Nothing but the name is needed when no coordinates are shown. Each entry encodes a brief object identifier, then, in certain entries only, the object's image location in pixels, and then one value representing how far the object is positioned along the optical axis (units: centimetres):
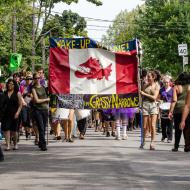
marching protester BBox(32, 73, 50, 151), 1504
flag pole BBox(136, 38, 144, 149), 1545
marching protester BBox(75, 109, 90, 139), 1889
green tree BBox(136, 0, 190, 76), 6281
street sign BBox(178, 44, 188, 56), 3153
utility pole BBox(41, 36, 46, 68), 6017
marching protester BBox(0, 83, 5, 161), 1422
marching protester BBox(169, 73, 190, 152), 1441
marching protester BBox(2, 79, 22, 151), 1537
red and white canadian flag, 1597
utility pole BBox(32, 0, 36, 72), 4707
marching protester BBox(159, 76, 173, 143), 1848
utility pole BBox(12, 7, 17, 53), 3519
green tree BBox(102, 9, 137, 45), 9331
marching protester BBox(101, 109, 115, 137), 1985
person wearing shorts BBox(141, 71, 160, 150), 1545
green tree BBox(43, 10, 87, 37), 6022
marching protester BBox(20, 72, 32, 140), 1869
